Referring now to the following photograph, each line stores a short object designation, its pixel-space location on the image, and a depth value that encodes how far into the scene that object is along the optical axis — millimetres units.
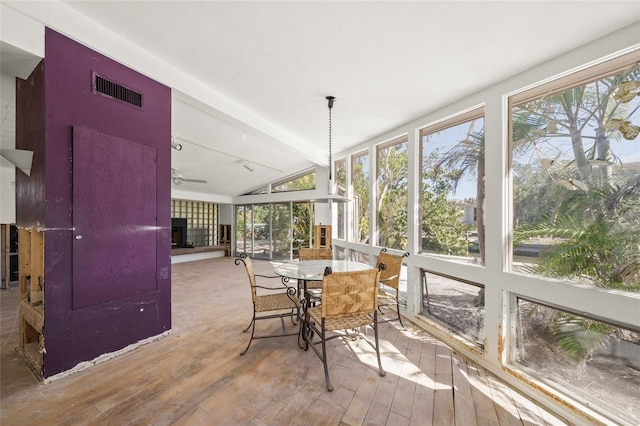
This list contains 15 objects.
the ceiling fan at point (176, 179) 5230
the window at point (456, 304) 2576
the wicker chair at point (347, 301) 2010
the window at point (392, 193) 3699
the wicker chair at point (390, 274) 2768
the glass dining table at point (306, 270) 2428
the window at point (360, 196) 4598
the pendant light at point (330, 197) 2941
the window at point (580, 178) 1676
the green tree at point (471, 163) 2604
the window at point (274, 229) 7254
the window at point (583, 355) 1642
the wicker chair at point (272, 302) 2496
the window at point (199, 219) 8235
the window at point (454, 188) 2666
